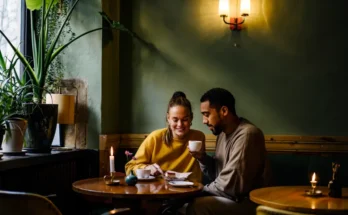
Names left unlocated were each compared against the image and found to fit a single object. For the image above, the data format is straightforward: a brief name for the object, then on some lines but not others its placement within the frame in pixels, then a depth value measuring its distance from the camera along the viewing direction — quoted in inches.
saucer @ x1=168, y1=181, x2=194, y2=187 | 129.1
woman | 155.3
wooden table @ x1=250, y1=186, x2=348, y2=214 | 99.0
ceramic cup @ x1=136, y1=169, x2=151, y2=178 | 139.1
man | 129.7
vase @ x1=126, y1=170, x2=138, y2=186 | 132.3
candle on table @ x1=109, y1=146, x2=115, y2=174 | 128.6
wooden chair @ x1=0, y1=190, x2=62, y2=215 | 85.1
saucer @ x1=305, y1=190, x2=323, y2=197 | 113.8
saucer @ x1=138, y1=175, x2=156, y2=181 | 139.8
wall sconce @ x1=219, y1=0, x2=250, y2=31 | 171.9
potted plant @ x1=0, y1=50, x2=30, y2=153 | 144.3
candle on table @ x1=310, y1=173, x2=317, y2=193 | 117.6
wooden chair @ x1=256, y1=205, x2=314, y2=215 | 84.0
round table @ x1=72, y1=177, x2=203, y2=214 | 119.6
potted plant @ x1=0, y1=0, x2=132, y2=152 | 159.2
